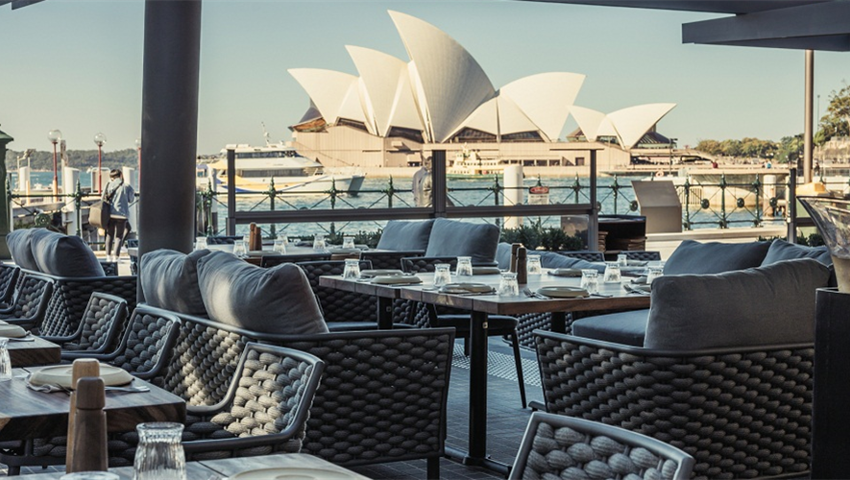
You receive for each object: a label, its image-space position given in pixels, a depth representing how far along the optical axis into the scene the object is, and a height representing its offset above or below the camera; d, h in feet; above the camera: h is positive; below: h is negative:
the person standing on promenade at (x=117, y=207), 48.01 +0.86
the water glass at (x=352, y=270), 17.90 -0.59
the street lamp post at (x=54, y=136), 59.47 +4.62
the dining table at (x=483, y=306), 14.29 -0.90
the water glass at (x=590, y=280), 15.46 -0.61
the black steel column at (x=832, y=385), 7.53 -0.96
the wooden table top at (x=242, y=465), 6.12 -1.28
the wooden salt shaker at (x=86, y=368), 6.77 -0.81
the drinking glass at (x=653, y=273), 16.40 -0.54
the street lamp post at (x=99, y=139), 65.17 +4.96
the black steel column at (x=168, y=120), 19.31 +1.79
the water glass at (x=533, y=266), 18.02 -0.50
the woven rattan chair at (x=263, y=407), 8.54 -1.48
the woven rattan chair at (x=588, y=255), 23.67 -0.42
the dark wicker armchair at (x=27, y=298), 19.51 -1.21
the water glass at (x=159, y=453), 5.09 -0.97
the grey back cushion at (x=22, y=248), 21.30 -0.40
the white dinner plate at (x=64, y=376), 8.83 -1.13
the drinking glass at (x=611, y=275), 16.66 -0.57
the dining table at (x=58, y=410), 7.93 -1.27
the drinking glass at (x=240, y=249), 22.95 -0.38
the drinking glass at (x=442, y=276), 16.22 -0.60
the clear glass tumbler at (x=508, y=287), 15.01 -0.69
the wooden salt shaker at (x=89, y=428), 5.34 -0.91
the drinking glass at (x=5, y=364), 9.37 -1.10
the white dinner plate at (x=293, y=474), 5.60 -1.18
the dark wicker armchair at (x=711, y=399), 11.91 -1.69
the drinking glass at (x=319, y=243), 26.33 -0.28
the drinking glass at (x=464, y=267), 17.51 -0.51
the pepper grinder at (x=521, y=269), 16.92 -0.51
